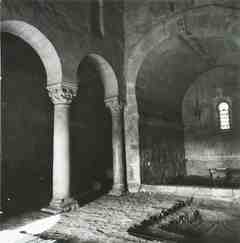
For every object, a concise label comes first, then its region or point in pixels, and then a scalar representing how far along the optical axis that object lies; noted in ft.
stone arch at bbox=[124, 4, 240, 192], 26.89
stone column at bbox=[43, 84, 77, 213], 21.85
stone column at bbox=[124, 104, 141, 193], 29.68
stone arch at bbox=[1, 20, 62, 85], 20.35
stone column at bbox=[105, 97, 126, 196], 29.14
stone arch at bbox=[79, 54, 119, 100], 28.91
